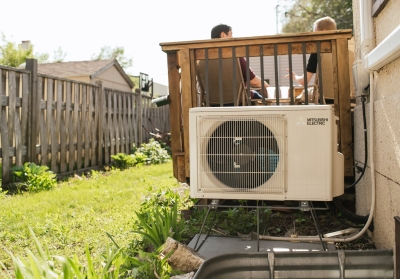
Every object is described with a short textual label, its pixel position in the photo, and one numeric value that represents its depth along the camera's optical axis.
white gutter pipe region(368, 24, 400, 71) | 2.01
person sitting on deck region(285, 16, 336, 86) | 4.20
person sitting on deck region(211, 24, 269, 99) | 4.54
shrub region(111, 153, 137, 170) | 8.72
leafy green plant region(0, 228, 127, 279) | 1.79
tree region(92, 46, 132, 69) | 53.22
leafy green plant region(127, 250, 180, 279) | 2.45
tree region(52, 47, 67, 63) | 46.28
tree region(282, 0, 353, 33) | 25.73
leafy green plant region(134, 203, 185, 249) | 2.93
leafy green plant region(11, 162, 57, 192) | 5.73
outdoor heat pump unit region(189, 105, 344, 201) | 2.63
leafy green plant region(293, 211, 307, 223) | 3.74
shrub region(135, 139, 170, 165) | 9.74
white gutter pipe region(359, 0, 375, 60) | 2.94
